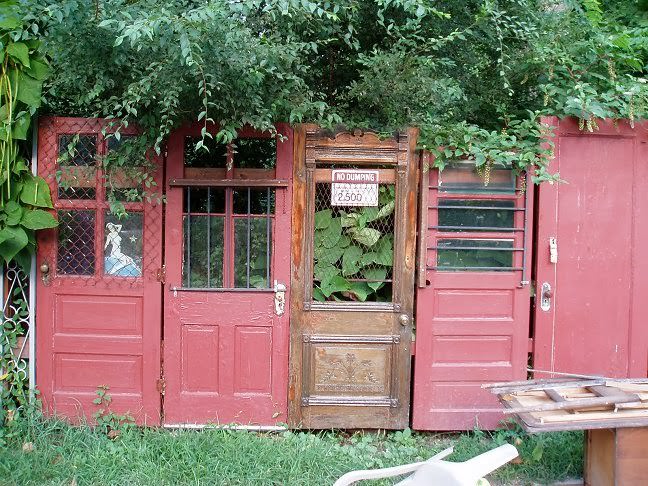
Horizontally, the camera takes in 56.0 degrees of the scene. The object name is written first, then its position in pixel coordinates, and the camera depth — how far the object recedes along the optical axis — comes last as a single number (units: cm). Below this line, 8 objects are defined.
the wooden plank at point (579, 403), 378
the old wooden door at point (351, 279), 495
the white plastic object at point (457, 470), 222
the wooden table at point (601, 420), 369
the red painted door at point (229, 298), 495
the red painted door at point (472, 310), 503
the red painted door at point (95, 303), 493
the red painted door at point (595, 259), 508
